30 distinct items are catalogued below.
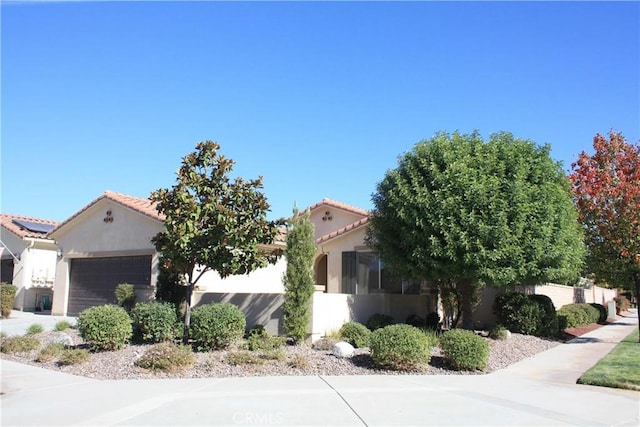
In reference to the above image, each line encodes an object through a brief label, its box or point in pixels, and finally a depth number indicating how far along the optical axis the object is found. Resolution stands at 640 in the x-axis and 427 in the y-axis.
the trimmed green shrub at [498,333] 15.76
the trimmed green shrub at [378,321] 16.27
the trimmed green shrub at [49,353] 11.41
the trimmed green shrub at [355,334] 13.62
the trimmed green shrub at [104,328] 11.73
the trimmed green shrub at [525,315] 17.50
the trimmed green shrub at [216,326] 12.06
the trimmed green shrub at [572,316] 19.91
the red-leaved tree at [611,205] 16.55
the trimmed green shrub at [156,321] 12.66
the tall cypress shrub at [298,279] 13.85
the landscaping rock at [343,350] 11.78
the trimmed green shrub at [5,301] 20.20
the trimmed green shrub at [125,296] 16.78
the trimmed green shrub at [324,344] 13.20
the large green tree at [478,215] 13.50
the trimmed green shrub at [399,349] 10.59
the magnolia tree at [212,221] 12.65
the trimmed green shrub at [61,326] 15.79
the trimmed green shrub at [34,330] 15.06
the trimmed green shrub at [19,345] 12.47
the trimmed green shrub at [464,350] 10.84
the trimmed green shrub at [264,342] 12.35
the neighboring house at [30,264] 24.06
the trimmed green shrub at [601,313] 27.82
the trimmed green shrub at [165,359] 9.95
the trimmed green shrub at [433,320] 17.69
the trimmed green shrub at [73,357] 10.83
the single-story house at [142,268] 18.22
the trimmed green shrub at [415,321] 17.64
